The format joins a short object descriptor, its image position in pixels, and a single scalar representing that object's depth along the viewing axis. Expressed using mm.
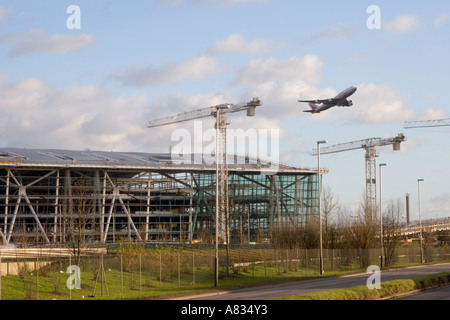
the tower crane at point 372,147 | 168500
